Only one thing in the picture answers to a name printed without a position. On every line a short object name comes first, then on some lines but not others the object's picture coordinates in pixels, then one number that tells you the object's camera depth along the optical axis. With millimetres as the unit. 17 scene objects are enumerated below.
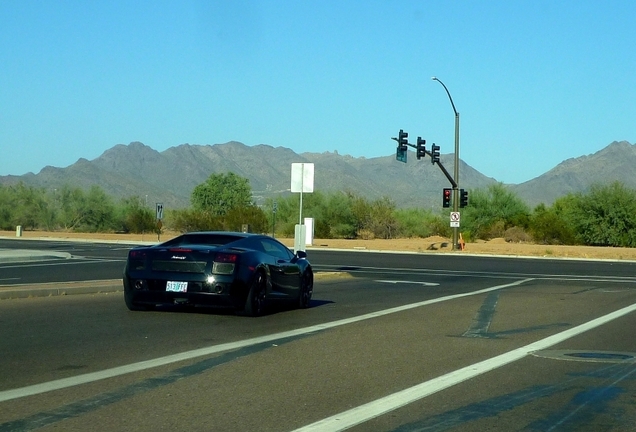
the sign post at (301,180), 27406
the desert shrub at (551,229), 76438
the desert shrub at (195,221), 87062
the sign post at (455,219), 55062
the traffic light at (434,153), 53844
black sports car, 15297
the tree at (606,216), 73062
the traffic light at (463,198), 57375
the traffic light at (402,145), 50562
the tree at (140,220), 90812
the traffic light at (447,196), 57125
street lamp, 56312
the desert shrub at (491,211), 85250
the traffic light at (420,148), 52097
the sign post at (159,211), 62116
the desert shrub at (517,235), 79894
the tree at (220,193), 124812
